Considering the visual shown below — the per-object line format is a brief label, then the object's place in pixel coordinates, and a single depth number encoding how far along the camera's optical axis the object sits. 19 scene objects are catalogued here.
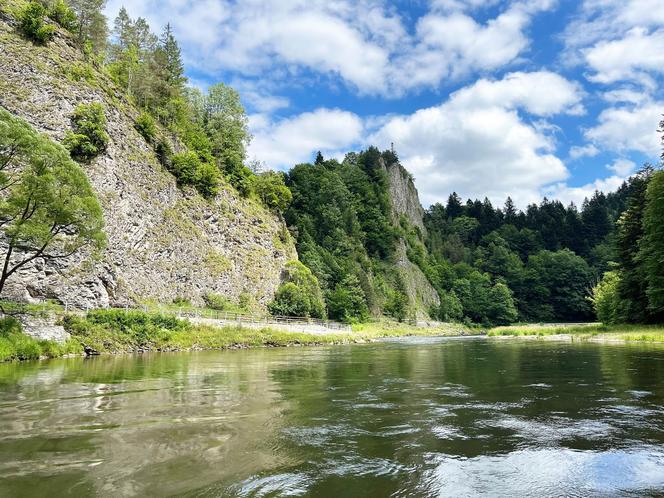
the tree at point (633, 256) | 48.06
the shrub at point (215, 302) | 55.44
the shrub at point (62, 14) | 53.99
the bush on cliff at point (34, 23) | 48.28
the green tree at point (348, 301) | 89.38
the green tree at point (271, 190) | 82.50
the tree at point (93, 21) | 61.62
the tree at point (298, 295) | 66.12
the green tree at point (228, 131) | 76.12
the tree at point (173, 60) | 79.06
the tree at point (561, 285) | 146.38
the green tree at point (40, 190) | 25.91
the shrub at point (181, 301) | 51.71
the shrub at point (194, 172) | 61.81
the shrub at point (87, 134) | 44.78
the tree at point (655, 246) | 41.75
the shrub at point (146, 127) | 59.00
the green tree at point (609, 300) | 52.16
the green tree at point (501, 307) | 134.75
